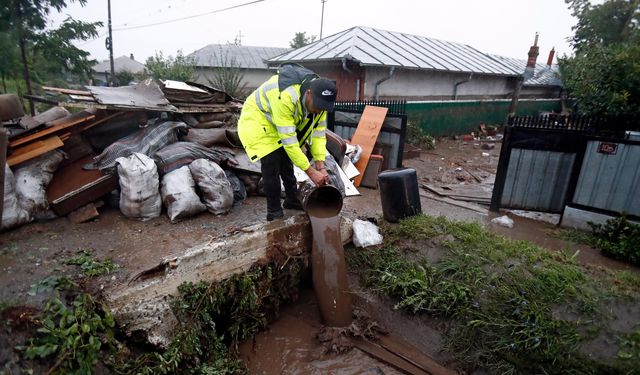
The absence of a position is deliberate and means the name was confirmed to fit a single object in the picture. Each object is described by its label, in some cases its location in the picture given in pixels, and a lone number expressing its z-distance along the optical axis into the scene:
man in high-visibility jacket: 2.85
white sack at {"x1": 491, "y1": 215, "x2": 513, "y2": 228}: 4.69
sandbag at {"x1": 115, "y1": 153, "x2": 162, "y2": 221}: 3.65
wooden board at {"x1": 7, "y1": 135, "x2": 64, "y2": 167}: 3.62
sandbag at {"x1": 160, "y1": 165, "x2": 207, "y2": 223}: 3.75
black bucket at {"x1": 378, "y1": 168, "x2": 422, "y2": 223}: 3.96
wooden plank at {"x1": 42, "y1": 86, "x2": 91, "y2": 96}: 4.27
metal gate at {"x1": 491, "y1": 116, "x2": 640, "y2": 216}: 4.04
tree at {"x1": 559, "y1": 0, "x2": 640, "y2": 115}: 4.54
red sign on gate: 4.04
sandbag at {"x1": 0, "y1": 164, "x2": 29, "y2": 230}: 3.28
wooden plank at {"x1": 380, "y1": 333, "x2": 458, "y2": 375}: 2.80
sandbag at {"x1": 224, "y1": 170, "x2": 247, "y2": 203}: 4.39
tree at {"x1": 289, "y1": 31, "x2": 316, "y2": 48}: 40.53
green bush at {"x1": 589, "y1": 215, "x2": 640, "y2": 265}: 3.61
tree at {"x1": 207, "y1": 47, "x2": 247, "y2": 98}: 10.95
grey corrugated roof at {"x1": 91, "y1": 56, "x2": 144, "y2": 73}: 34.56
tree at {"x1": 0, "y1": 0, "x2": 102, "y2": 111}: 11.70
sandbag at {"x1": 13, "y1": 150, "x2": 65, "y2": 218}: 3.50
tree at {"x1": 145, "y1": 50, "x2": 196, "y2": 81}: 15.41
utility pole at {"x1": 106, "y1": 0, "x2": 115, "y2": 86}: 18.60
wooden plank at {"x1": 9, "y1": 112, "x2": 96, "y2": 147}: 3.81
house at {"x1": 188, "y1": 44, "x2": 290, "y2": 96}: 21.41
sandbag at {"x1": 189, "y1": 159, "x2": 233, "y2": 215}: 3.94
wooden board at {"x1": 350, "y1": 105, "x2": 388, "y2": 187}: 6.06
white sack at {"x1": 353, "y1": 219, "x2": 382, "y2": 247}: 3.58
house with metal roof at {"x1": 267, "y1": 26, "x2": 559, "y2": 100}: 10.03
